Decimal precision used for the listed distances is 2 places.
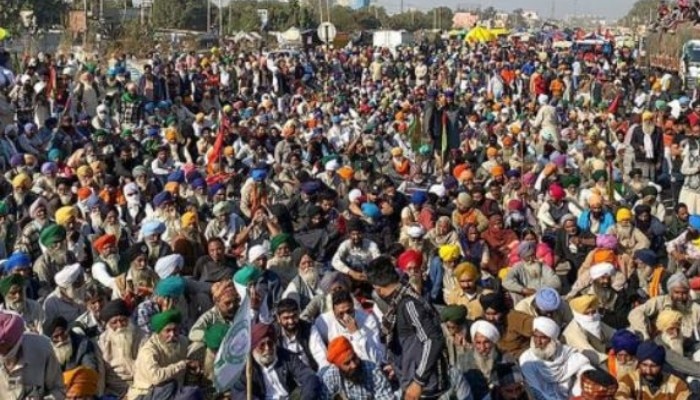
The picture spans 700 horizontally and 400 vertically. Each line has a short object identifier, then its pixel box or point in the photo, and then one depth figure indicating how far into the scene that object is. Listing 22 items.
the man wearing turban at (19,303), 6.09
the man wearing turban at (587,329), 6.03
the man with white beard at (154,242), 7.71
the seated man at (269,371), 5.16
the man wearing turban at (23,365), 4.91
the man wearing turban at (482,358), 5.34
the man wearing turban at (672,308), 6.51
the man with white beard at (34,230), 7.93
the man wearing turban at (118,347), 5.74
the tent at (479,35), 39.33
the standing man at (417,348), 5.10
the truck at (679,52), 23.47
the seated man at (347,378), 5.12
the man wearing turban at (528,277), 7.29
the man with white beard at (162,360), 5.26
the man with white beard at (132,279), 6.78
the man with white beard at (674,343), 5.81
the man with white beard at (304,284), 6.80
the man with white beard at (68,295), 6.44
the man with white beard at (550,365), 5.53
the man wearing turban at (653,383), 5.22
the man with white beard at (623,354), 5.45
